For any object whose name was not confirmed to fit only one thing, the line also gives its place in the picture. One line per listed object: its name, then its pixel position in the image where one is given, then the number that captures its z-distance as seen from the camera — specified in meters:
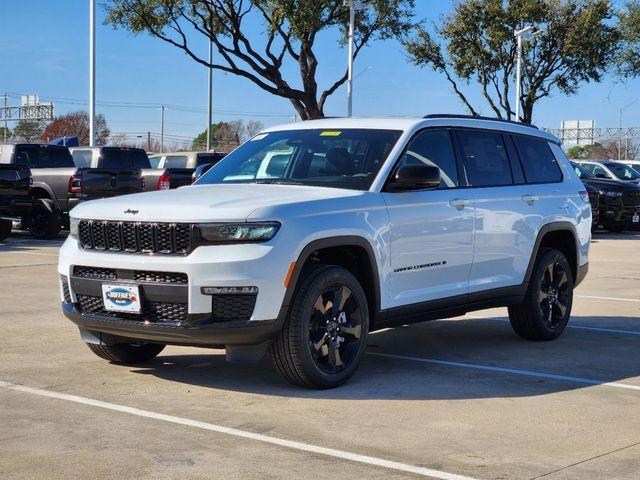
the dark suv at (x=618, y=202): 26.39
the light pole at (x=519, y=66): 42.06
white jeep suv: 6.62
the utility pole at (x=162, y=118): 86.21
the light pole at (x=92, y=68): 36.72
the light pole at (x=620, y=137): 77.08
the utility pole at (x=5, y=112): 84.29
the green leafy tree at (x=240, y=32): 35.75
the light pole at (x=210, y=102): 52.22
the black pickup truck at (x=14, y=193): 19.56
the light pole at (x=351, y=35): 35.50
